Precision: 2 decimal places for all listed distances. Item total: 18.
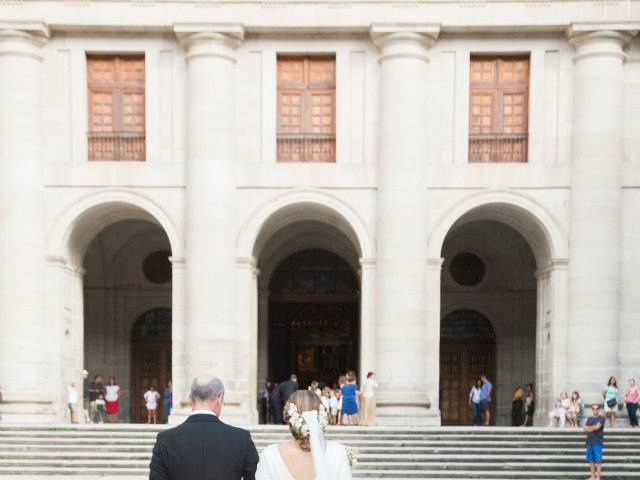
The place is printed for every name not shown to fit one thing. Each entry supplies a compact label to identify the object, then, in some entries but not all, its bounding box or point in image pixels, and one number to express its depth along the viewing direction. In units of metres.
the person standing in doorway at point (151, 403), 34.53
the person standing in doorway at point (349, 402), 30.05
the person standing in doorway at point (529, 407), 34.28
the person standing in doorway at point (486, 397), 33.81
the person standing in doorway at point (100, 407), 34.38
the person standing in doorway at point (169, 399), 33.12
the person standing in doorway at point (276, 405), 33.78
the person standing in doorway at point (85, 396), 33.41
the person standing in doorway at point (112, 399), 34.59
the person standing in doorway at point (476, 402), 33.97
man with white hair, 7.17
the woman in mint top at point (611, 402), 29.86
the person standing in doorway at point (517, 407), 35.16
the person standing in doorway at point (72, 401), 32.09
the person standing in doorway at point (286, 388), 32.94
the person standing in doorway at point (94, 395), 34.47
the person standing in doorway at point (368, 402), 30.28
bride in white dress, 7.00
